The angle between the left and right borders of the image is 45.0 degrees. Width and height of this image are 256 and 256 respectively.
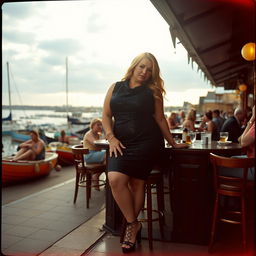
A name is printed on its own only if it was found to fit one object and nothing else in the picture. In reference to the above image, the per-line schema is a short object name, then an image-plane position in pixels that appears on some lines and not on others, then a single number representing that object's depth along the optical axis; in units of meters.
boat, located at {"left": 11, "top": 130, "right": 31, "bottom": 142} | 22.28
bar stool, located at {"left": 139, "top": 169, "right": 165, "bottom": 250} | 2.98
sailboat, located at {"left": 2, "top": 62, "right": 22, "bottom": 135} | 25.34
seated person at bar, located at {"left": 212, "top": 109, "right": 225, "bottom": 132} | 8.95
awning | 3.85
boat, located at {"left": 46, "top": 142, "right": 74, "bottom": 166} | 10.01
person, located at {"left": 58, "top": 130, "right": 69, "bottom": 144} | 13.53
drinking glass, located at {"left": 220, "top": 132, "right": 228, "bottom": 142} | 3.79
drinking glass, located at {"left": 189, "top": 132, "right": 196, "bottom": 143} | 4.06
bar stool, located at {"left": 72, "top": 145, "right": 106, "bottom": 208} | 4.50
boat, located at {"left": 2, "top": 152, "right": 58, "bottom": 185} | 6.74
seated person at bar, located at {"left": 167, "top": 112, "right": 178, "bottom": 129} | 9.75
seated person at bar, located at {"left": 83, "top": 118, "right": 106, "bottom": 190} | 4.96
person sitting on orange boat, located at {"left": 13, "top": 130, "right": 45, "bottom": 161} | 7.39
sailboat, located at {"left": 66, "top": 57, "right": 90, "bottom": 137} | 27.66
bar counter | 3.03
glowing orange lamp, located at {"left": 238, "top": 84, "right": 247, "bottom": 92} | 11.17
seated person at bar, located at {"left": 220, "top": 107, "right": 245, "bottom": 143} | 5.40
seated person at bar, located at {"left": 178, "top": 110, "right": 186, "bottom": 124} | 13.96
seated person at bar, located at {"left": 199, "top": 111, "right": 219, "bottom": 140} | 5.26
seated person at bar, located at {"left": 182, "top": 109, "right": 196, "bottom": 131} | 7.91
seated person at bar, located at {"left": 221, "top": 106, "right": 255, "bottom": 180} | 2.54
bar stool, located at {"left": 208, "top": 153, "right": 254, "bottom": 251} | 2.62
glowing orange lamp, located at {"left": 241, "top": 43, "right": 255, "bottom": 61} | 5.44
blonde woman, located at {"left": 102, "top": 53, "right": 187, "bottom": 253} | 2.80
